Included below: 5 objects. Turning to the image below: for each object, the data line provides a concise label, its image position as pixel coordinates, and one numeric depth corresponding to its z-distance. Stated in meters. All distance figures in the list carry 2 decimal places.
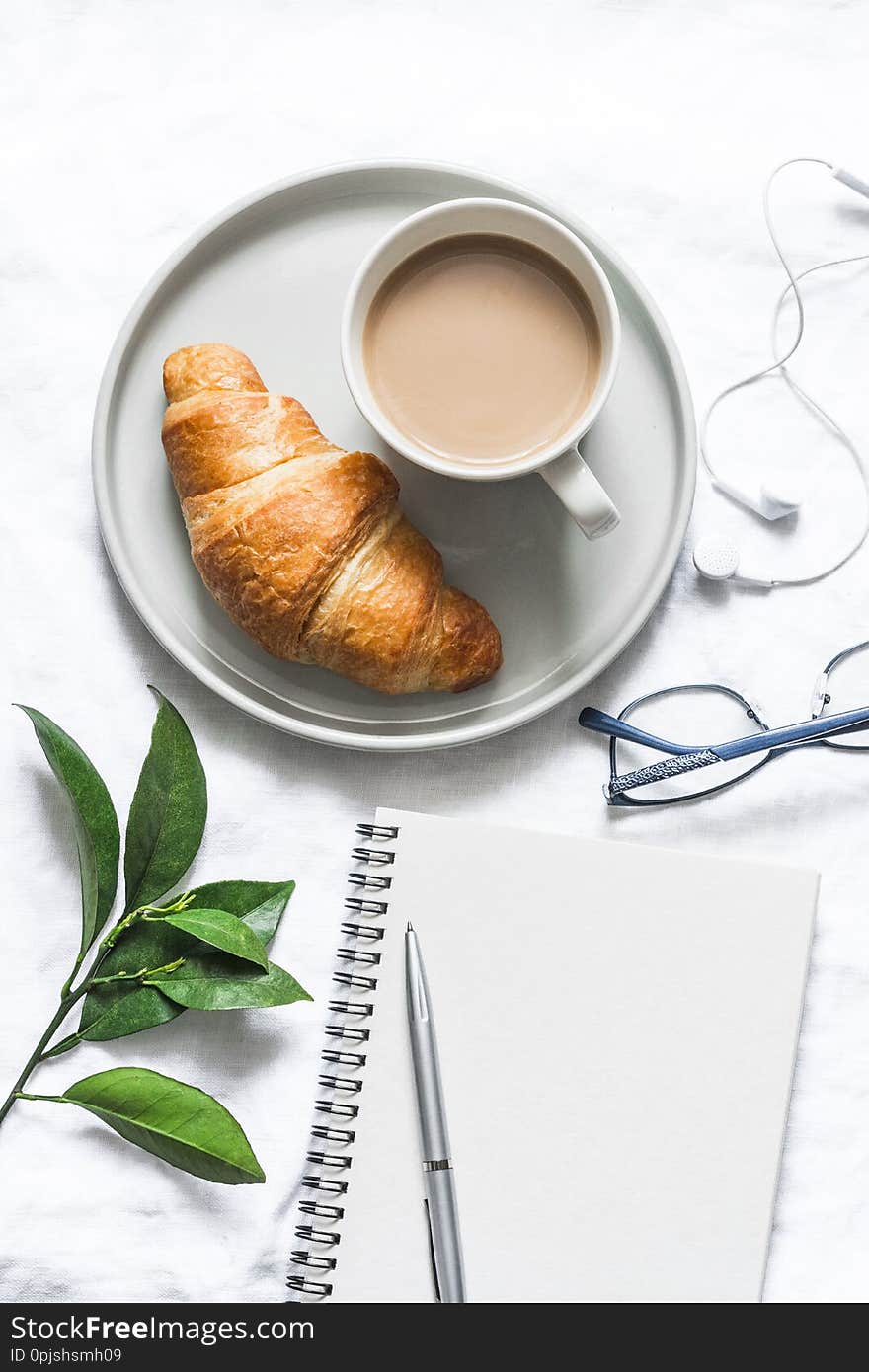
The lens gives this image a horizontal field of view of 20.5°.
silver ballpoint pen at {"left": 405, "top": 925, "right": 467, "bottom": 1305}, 0.79
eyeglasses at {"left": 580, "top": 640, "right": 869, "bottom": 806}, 0.81
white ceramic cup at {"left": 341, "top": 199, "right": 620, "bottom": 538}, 0.77
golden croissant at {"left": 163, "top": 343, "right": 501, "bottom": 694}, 0.77
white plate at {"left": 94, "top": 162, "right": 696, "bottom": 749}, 0.81
